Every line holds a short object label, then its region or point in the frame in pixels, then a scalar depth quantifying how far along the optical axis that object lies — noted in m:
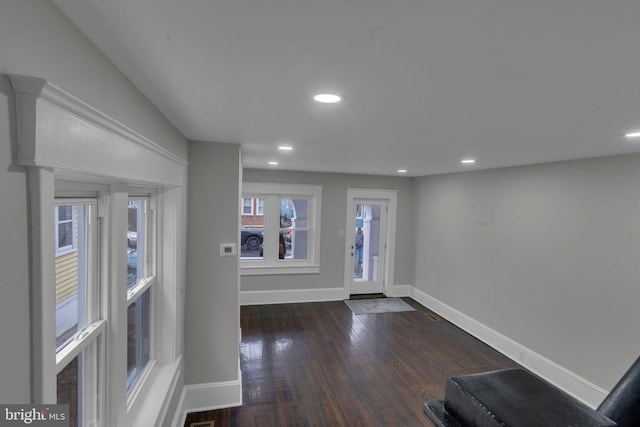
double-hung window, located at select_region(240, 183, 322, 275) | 5.33
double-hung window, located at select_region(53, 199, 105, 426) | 1.07
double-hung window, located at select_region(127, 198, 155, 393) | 1.84
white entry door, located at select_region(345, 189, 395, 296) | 5.89
